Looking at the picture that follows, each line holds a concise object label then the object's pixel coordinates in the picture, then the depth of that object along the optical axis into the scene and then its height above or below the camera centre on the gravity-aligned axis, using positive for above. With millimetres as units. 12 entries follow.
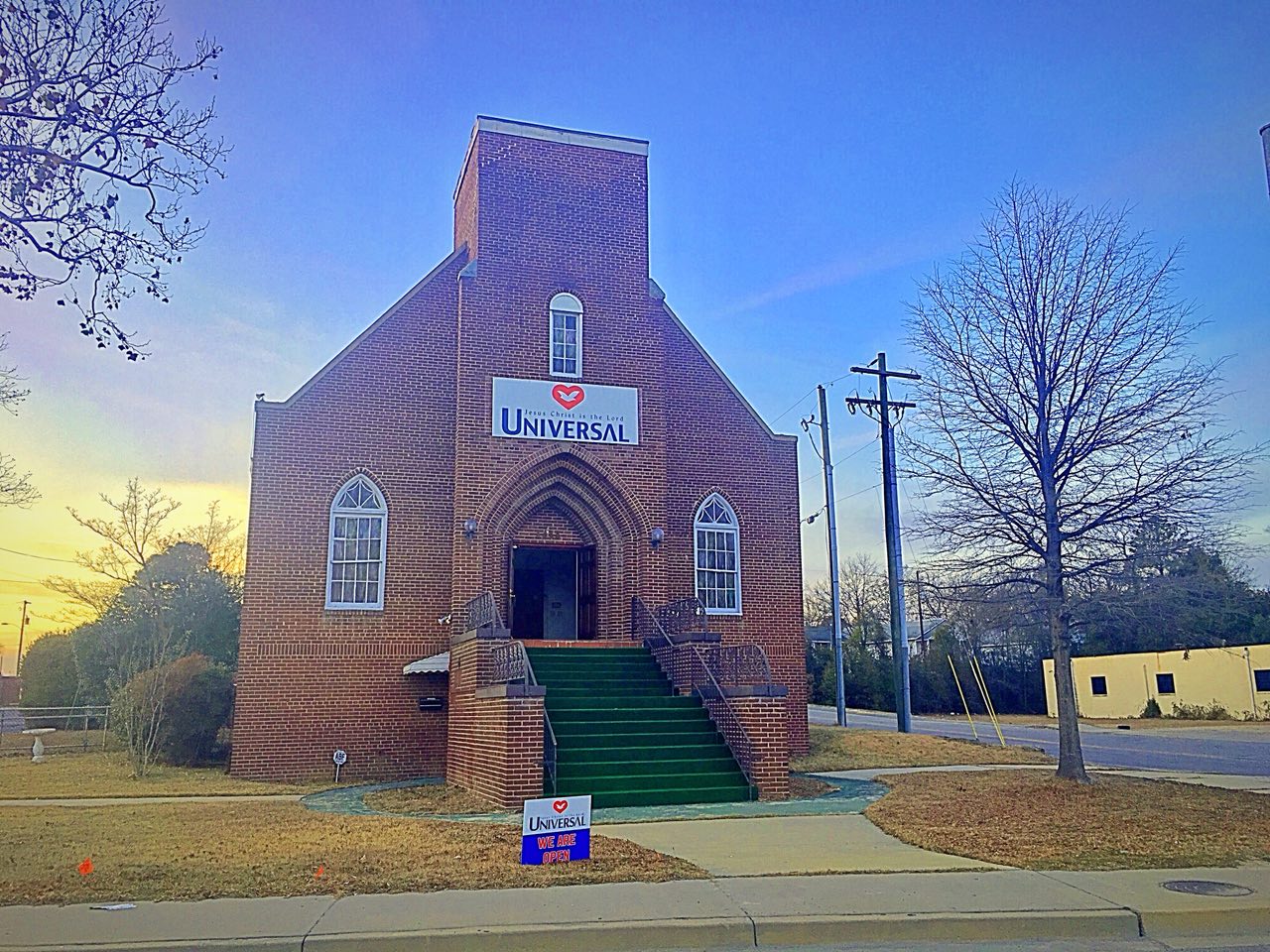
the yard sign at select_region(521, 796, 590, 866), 8469 -1132
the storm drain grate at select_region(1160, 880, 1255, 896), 7881 -1497
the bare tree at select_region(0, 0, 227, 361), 8555 +4580
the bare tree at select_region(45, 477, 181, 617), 38844 +5361
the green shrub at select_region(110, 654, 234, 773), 18797 -353
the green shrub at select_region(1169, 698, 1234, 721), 39156 -941
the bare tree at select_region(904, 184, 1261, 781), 14352 +3109
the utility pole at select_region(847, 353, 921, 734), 25484 +2218
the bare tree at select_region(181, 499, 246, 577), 42188 +5703
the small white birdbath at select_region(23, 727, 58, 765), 22273 -1340
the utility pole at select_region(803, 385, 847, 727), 30516 +3726
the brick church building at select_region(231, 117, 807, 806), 17828 +3206
